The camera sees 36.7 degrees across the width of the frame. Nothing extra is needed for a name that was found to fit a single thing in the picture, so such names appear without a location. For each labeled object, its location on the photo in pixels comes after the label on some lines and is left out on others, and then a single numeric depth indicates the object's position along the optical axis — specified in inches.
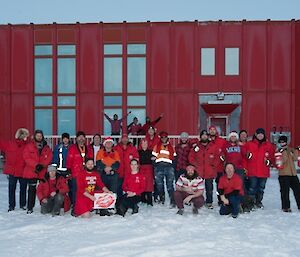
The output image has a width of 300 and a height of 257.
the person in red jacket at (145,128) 556.7
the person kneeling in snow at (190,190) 340.8
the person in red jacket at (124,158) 377.4
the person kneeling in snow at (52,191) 344.8
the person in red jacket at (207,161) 371.6
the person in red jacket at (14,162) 358.3
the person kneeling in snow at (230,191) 332.8
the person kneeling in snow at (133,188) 346.8
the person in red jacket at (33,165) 350.0
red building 704.4
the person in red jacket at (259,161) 364.2
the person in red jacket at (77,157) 347.6
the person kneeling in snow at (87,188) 331.6
